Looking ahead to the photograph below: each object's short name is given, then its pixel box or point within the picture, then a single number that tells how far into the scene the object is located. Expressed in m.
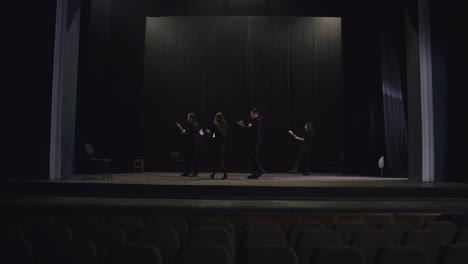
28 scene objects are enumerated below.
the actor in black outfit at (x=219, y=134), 10.19
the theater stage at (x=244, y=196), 6.77
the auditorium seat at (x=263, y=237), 3.47
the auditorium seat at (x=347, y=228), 4.01
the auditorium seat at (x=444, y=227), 4.15
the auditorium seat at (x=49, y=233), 3.32
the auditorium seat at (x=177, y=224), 4.00
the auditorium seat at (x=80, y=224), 3.58
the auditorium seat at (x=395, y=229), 4.22
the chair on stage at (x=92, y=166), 10.55
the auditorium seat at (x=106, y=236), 3.32
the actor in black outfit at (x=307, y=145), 12.32
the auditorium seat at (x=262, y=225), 4.35
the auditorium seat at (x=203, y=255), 2.50
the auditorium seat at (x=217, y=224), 4.35
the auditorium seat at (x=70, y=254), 2.53
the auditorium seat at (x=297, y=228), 4.02
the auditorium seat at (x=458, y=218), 4.99
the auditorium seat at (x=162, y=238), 3.25
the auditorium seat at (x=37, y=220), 4.24
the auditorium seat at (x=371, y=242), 3.30
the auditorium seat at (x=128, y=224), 4.12
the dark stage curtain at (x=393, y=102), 12.30
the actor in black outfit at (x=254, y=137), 10.00
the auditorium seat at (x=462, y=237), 3.43
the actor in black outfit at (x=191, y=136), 10.73
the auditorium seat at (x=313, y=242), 3.23
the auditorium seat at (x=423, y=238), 3.45
